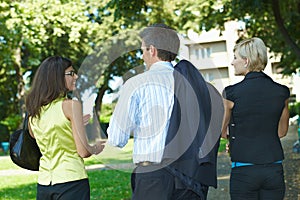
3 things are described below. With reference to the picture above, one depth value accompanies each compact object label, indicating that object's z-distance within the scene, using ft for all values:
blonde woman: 12.59
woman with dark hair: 12.11
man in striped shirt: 10.79
